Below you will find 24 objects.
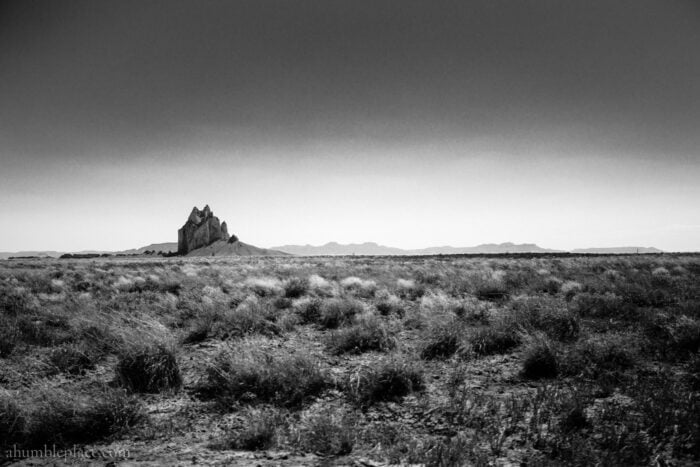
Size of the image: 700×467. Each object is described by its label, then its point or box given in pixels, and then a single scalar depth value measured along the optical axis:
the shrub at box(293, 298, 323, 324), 8.47
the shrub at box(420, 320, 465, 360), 5.71
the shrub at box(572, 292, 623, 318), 7.87
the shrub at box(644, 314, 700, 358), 5.40
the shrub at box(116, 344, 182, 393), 4.49
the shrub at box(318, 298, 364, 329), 7.92
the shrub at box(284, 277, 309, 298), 11.48
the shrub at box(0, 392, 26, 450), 3.20
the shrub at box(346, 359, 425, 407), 4.20
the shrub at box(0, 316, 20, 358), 5.74
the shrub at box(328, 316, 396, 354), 6.15
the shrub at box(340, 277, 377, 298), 11.77
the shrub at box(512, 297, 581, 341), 6.41
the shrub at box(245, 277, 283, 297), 11.62
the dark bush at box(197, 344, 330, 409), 4.16
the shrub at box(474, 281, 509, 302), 11.14
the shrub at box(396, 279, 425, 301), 11.49
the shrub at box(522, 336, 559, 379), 4.79
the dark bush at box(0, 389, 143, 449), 3.22
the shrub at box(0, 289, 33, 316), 8.66
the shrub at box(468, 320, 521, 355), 5.95
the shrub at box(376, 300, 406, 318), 8.94
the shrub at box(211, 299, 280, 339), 6.96
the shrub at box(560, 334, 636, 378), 4.71
